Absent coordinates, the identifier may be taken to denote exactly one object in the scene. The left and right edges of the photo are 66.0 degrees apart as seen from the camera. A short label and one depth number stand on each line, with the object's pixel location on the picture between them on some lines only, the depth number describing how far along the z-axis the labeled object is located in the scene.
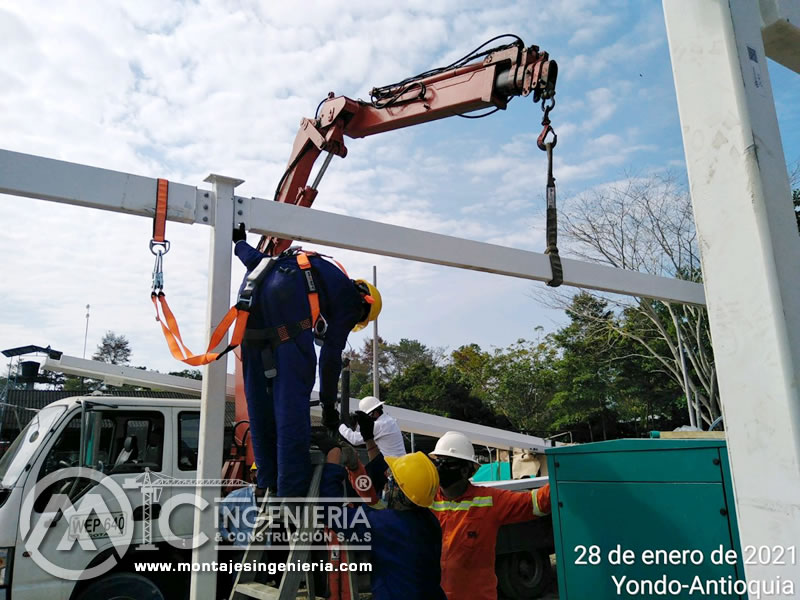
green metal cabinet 2.79
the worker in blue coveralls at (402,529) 2.98
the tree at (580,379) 21.48
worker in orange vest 3.70
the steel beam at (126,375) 6.80
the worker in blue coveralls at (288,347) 2.93
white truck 4.33
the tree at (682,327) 13.75
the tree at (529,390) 23.66
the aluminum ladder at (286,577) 2.66
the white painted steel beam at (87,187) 2.65
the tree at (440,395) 25.69
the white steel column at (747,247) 1.38
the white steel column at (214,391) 2.69
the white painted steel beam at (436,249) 3.26
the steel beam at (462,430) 8.17
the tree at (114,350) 49.16
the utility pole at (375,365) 19.99
